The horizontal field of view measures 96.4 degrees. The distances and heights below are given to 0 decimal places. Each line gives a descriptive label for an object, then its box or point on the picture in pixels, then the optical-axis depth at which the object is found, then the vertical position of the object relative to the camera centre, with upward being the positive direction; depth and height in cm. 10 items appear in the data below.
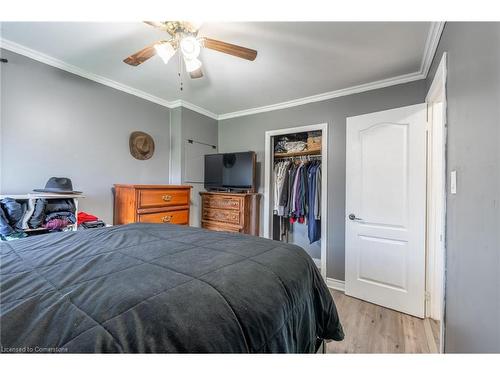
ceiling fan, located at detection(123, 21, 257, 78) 136 +90
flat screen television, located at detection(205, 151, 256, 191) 301 +21
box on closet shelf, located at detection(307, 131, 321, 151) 289 +60
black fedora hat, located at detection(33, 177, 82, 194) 182 -2
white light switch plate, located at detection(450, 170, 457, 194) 117 +4
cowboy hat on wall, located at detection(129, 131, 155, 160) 262 +47
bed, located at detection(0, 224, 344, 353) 47 -30
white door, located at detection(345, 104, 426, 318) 201 -19
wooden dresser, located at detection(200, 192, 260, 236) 292 -36
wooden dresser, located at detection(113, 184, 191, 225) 224 -21
